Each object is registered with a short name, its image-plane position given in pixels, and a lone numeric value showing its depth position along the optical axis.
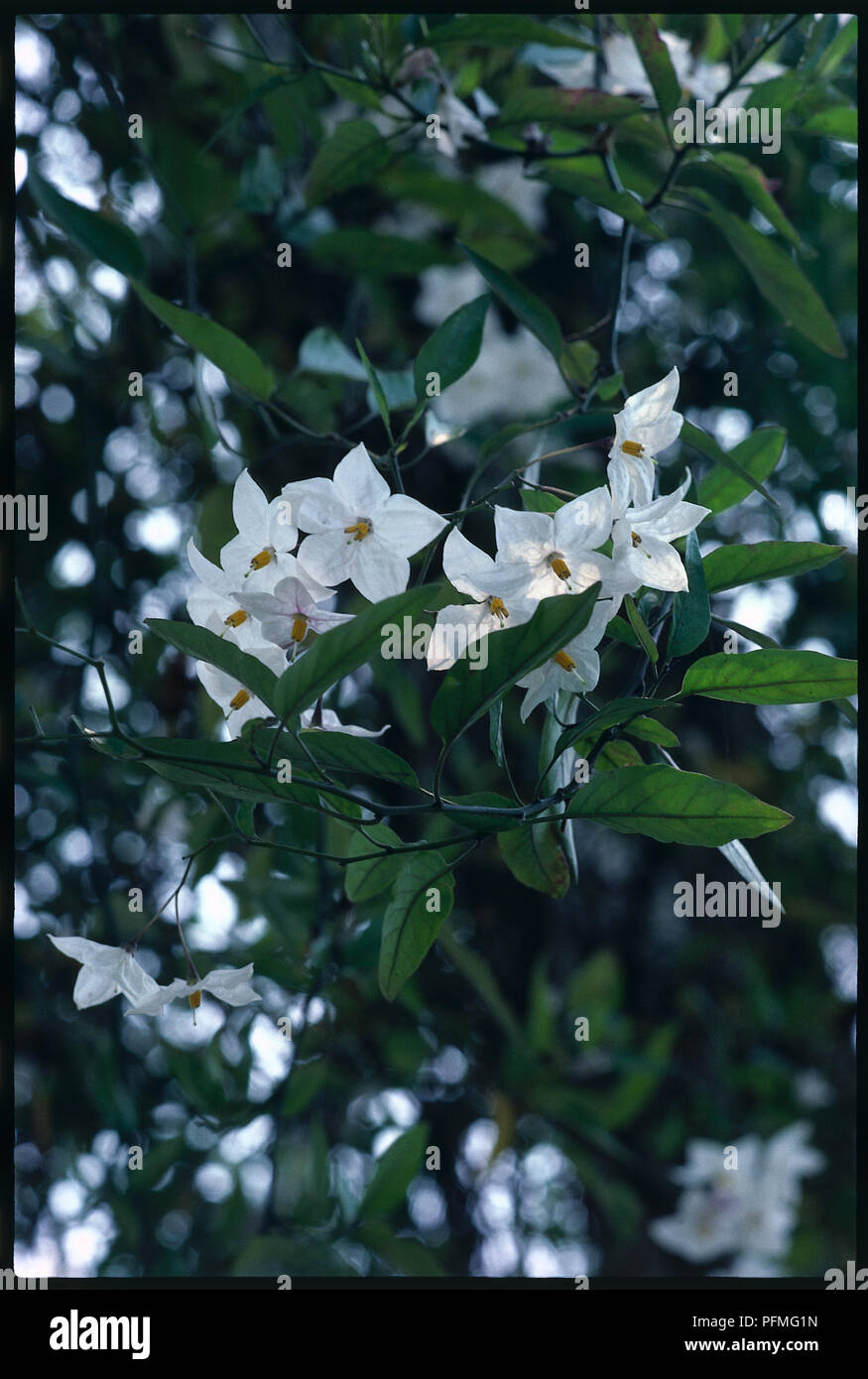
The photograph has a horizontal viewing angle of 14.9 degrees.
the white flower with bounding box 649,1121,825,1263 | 0.99
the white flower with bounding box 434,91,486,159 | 0.67
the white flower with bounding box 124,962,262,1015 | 0.57
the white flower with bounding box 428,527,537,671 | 0.54
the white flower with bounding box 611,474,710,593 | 0.54
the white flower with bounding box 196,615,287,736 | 0.55
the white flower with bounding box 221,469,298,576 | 0.55
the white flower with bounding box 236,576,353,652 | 0.54
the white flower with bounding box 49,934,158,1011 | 0.58
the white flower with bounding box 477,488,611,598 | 0.54
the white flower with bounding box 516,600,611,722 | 0.54
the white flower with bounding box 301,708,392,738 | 0.57
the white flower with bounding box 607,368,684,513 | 0.55
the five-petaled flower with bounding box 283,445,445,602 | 0.55
